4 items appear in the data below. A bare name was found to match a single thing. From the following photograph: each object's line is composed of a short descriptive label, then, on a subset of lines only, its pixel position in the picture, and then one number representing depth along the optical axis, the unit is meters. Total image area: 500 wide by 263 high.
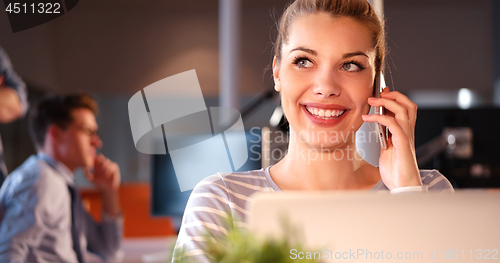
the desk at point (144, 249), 2.30
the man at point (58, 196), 2.05
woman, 1.05
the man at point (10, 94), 2.48
